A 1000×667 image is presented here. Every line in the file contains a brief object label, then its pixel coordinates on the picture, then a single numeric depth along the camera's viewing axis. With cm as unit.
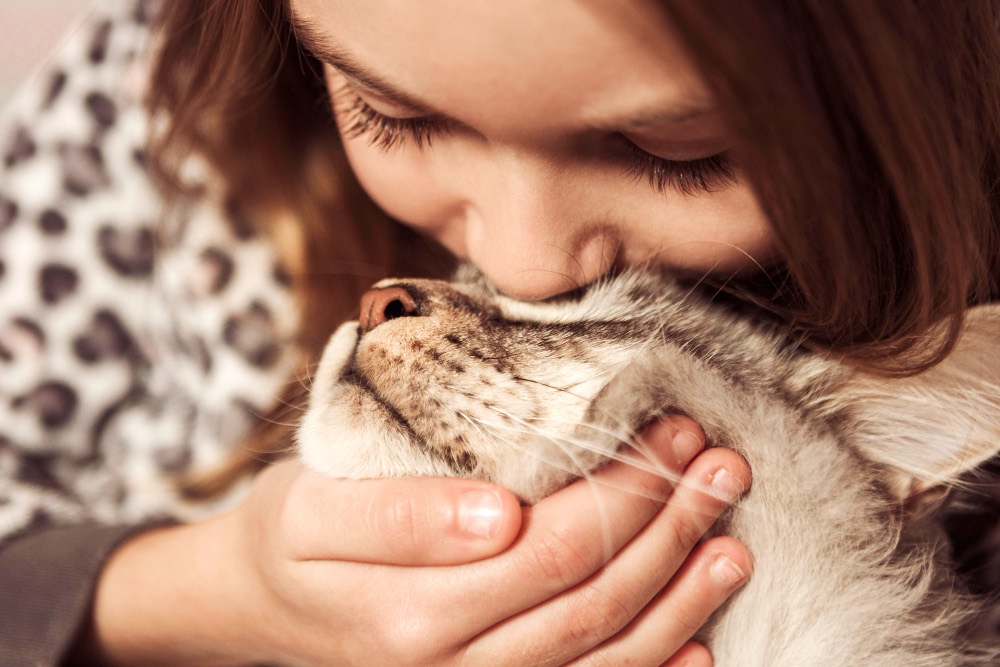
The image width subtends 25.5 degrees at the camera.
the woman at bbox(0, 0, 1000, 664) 42
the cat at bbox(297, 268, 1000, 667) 45
